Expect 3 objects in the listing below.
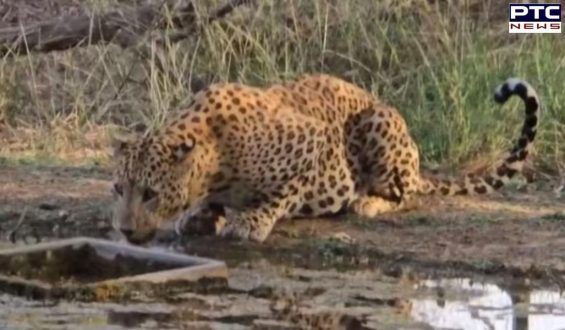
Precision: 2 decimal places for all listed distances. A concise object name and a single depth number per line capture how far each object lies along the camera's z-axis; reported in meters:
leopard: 15.67
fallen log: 23.66
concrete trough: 13.43
